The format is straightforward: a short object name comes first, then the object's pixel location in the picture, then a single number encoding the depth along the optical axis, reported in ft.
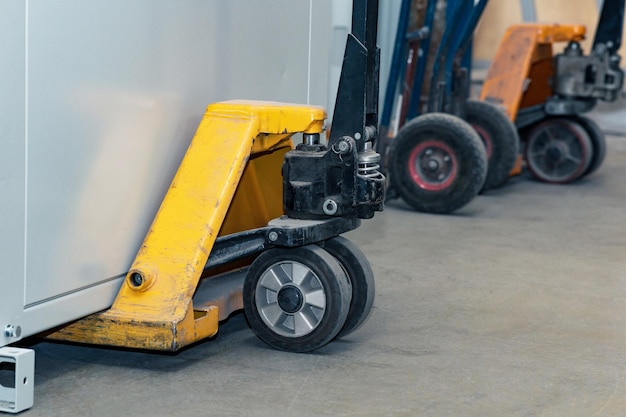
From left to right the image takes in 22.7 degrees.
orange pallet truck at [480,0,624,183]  36.04
